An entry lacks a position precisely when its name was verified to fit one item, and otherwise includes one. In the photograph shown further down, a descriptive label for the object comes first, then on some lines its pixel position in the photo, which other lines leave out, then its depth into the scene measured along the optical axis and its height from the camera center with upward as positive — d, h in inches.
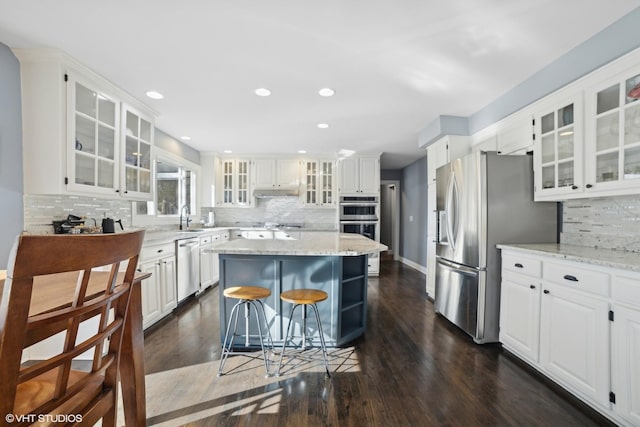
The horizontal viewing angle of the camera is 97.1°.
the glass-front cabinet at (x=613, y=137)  70.1 +20.3
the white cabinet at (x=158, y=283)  111.3 -30.2
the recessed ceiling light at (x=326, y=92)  111.7 +48.8
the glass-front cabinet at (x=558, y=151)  84.5 +20.5
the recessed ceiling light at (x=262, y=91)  112.5 +49.1
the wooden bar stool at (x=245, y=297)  82.7 -24.8
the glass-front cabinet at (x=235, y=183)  226.2 +23.6
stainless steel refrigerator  101.6 -3.2
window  167.1 +13.9
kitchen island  98.0 -23.5
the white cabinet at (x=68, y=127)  86.2 +28.0
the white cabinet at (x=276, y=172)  225.3 +32.3
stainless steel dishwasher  140.3 -29.0
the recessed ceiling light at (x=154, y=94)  114.6 +48.7
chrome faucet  195.8 +1.1
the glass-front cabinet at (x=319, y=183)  226.8 +23.8
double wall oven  217.0 -3.3
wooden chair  23.8 -11.8
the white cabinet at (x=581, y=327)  59.7 -28.9
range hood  219.6 +15.9
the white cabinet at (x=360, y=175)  220.8 +29.6
